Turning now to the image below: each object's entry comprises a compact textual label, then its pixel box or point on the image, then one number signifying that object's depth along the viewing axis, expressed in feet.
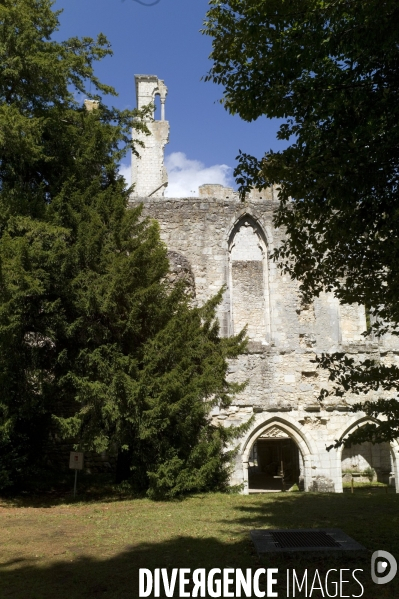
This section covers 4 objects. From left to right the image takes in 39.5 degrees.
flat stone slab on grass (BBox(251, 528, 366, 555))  17.34
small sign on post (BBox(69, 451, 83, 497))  34.86
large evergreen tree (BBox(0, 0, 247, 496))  32.60
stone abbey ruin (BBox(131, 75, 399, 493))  47.80
